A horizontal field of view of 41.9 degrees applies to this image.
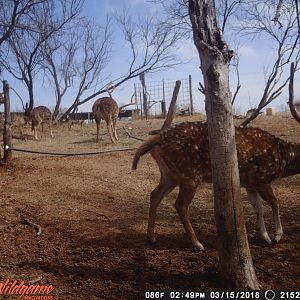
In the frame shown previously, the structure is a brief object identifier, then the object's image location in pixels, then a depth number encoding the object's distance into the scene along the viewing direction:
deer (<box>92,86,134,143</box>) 13.02
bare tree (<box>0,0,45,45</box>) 14.16
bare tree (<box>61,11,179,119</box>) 20.50
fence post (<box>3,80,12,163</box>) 8.28
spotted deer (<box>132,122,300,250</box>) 4.12
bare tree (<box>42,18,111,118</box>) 20.06
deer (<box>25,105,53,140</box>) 14.77
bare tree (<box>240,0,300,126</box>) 6.63
